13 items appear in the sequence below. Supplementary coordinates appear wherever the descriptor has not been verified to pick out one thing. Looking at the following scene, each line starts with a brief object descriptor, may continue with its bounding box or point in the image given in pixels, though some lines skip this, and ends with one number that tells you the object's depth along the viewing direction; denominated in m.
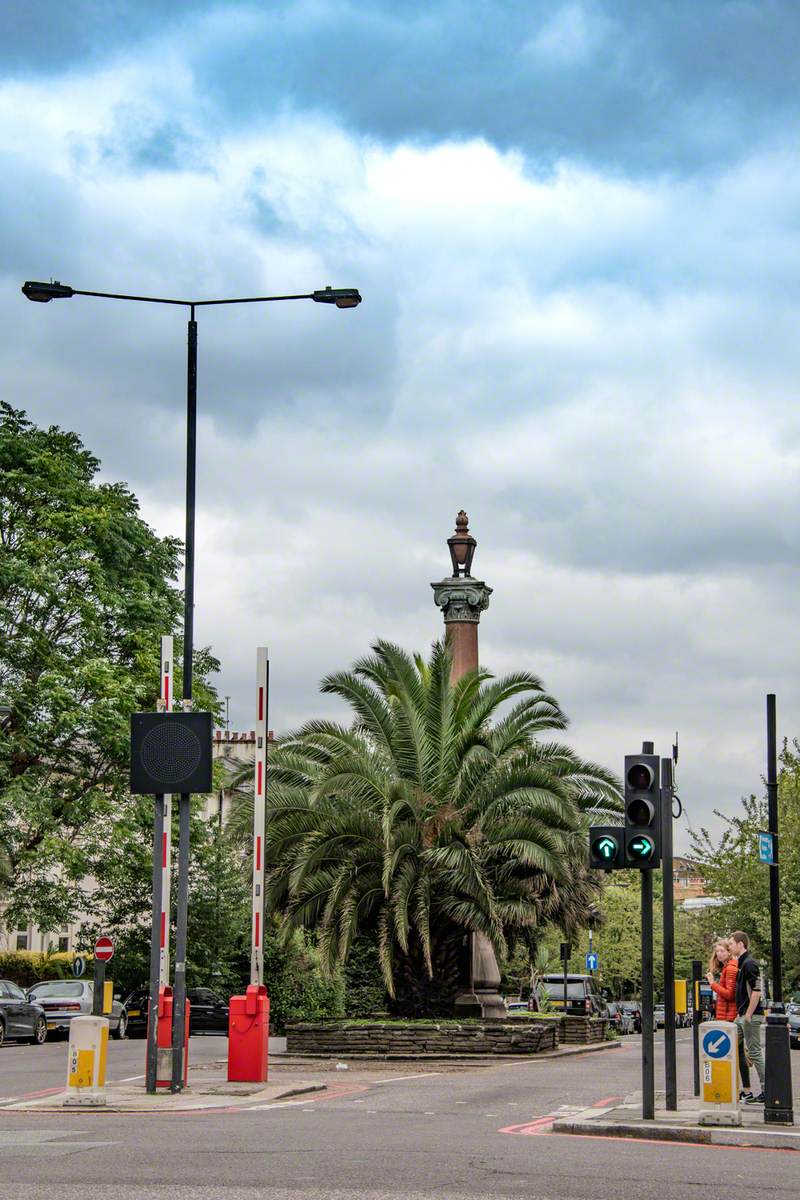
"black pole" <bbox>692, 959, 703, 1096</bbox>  17.64
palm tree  31.77
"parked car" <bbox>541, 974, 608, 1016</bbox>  49.66
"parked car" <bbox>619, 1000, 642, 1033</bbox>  66.44
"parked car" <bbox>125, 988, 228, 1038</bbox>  47.25
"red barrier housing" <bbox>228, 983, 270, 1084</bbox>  20.47
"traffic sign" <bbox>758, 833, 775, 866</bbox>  26.84
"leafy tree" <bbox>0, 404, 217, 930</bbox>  41.47
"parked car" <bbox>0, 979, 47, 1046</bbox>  36.66
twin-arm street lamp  18.91
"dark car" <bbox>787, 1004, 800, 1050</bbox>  42.59
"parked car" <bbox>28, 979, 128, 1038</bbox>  40.53
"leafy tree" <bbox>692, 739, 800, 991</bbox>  50.24
